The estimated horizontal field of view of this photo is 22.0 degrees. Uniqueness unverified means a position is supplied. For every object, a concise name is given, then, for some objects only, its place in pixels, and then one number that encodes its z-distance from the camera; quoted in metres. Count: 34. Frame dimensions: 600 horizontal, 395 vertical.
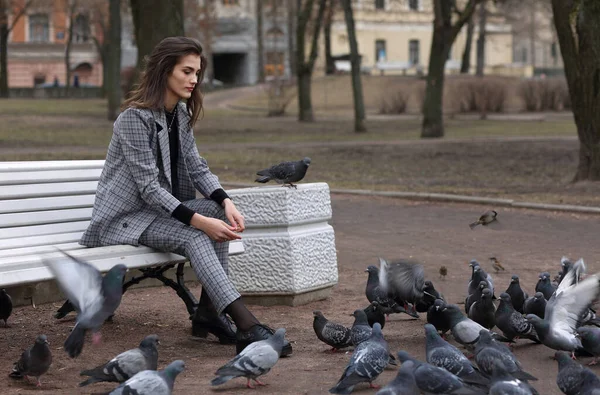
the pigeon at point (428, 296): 9.17
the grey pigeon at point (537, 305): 8.79
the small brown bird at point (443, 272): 11.84
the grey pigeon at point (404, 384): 6.29
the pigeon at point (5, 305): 9.03
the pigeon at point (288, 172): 10.32
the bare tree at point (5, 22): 70.23
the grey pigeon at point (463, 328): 7.92
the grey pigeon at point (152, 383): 6.22
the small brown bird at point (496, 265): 12.26
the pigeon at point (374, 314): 8.72
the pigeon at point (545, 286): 9.30
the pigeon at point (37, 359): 7.15
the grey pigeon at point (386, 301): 9.28
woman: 8.15
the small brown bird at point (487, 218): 14.92
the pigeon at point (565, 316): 7.79
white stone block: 9.94
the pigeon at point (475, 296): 8.83
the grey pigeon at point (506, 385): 6.14
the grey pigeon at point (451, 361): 6.83
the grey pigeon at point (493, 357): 6.85
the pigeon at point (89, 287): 7.21
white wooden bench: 8.24
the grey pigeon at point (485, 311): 8.63
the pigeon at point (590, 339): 7.78
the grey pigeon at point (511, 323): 8.35
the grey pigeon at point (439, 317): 8.27
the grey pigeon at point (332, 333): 8.19
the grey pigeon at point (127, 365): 6.84
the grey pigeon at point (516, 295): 9.24
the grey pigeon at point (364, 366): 6.90
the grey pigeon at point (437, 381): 6.34
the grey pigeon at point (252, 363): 7.01
